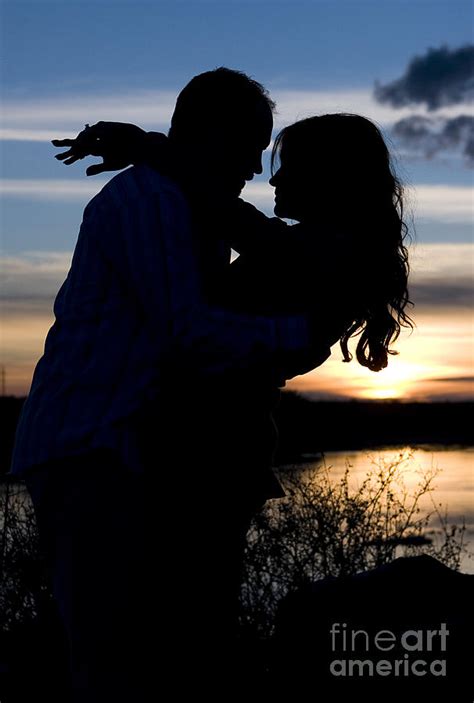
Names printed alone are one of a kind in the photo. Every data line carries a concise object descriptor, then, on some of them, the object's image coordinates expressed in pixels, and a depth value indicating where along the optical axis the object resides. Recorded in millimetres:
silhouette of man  2127
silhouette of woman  2395
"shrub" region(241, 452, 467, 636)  6203
